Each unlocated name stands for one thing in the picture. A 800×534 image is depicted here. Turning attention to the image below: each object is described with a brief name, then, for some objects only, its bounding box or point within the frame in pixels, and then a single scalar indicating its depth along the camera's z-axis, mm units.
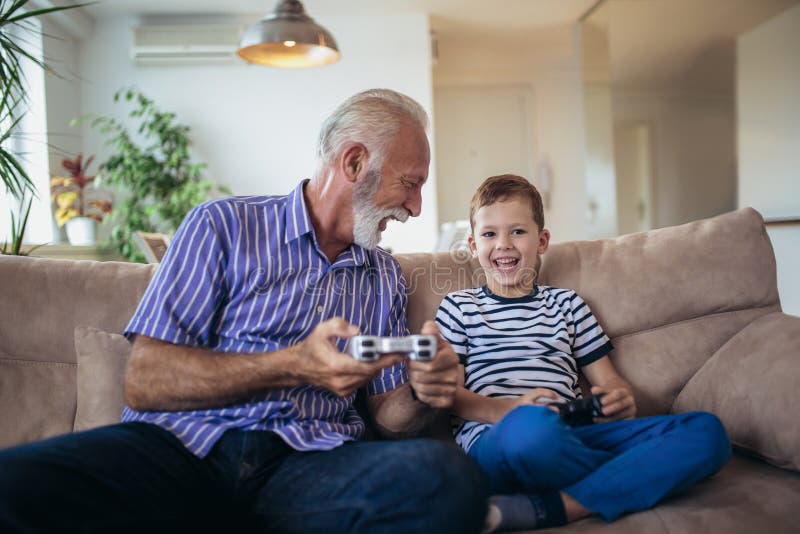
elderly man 933
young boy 1165
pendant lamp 3082
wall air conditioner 5246
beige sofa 1304
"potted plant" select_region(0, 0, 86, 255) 2008
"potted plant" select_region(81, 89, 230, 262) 4770
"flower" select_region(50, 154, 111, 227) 4031
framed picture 2730
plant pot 4230
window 4559
